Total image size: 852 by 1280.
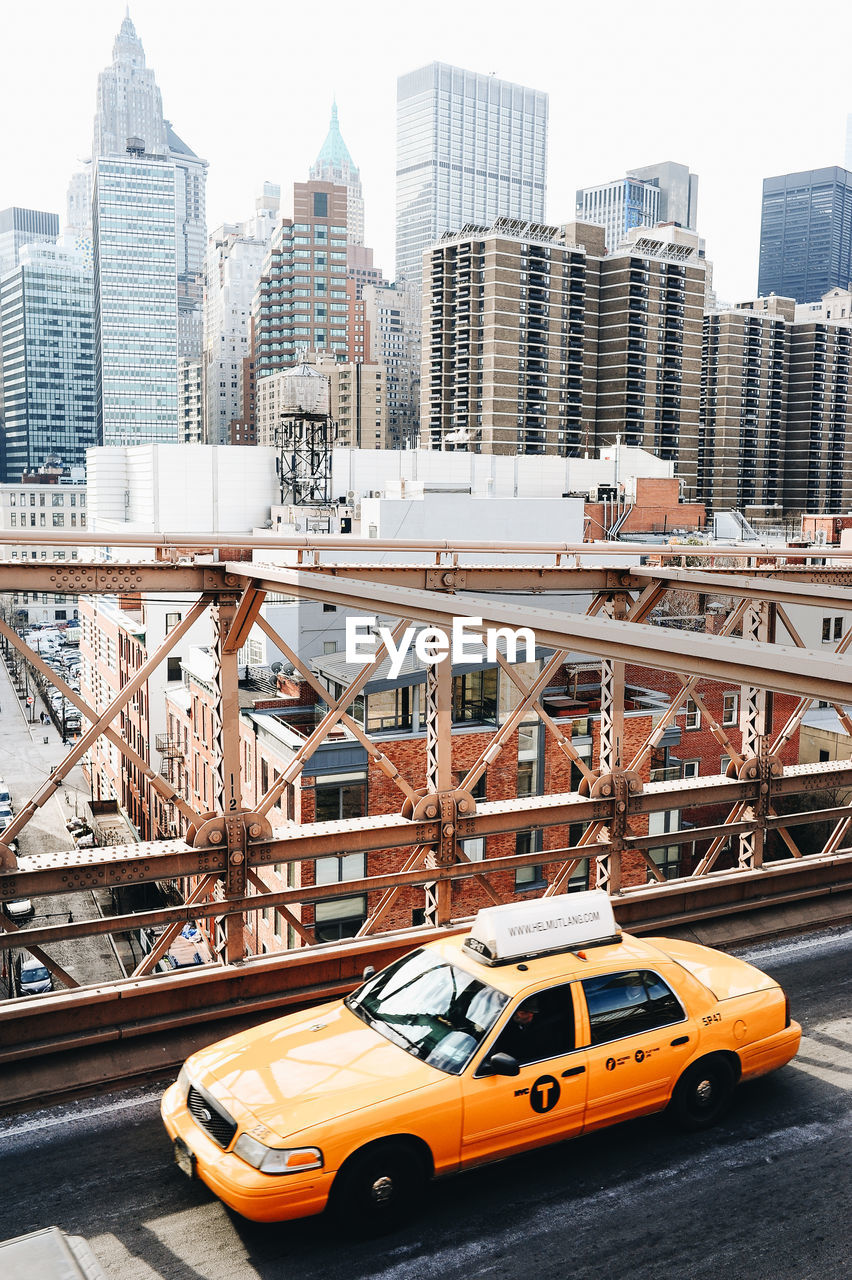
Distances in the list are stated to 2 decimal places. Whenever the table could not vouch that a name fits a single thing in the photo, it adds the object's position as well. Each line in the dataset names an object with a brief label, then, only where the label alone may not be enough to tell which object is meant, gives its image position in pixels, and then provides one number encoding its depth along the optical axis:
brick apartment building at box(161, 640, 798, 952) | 32.81
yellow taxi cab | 6.16
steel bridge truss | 7.24
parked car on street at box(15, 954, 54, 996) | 47.03
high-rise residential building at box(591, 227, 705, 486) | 132.25
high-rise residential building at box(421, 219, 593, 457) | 125.25
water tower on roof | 84.69
